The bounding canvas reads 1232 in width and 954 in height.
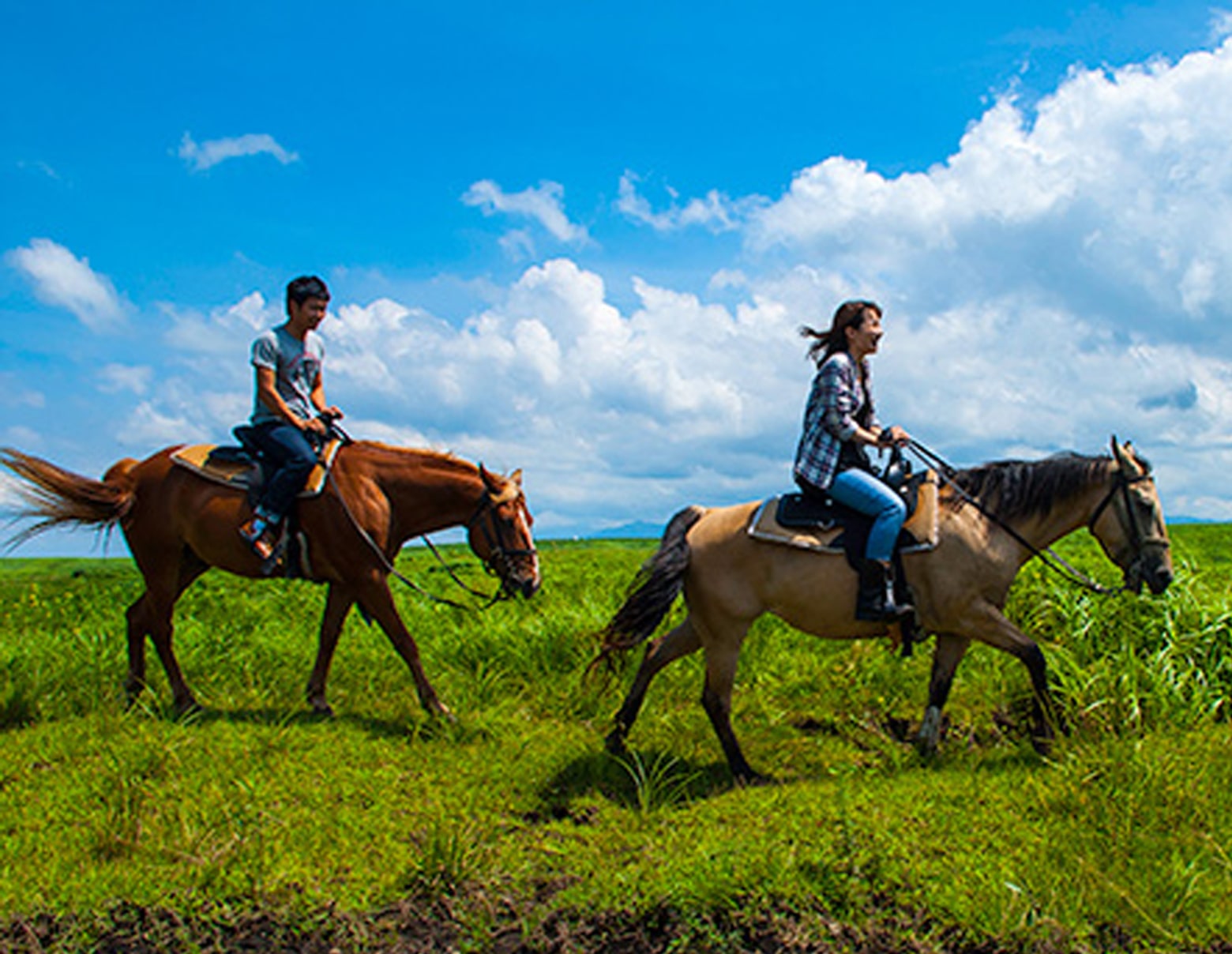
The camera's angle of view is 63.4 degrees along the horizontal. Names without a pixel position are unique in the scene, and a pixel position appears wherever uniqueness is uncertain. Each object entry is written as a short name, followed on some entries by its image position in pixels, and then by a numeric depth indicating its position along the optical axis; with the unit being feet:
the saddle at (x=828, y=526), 20.86
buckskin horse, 21.02
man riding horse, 24.81
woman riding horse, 20.57
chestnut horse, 25.17
